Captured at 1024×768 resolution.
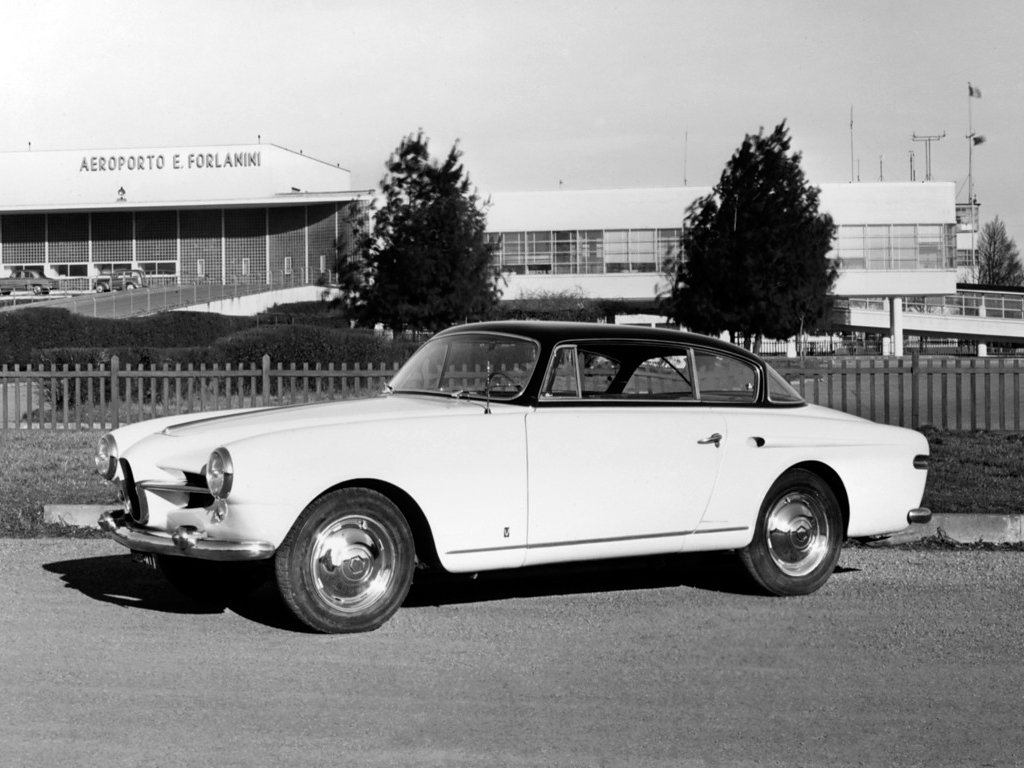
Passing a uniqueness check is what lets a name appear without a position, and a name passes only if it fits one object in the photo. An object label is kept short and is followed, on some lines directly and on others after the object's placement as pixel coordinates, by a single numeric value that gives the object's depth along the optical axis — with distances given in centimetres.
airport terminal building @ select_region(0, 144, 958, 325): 6538
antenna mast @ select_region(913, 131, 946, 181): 8025
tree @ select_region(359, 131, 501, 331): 3681
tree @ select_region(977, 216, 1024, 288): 11544
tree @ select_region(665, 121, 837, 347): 3847
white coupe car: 638
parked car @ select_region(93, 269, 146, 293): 7219
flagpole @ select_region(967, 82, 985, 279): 7788
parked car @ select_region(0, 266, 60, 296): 6988
